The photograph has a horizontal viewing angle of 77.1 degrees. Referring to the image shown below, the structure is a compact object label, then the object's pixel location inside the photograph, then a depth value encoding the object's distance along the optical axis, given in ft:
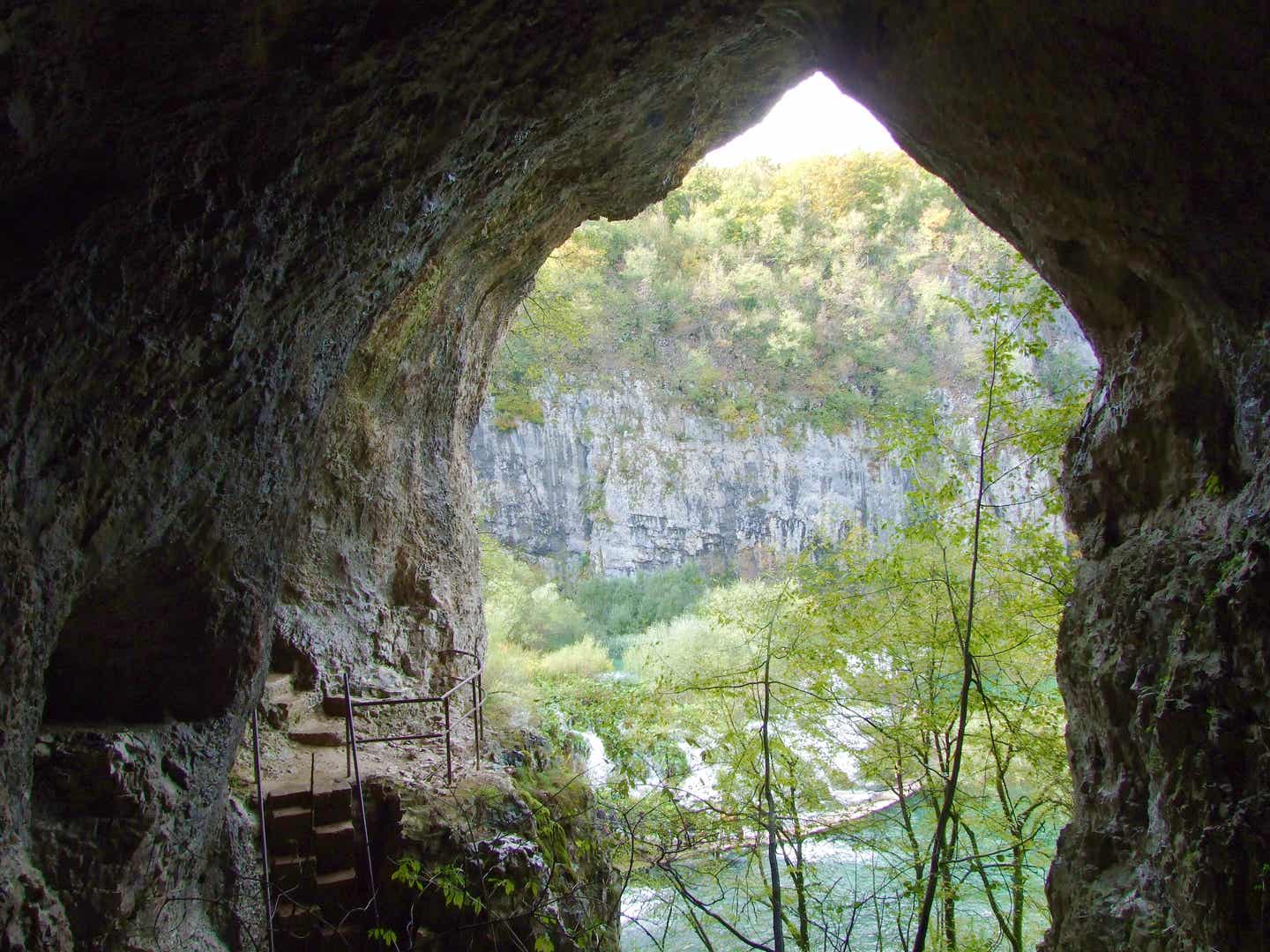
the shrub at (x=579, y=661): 71.41
